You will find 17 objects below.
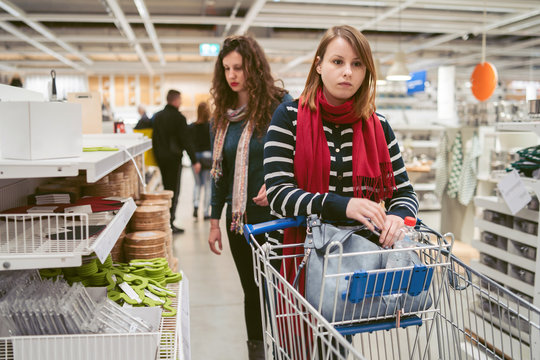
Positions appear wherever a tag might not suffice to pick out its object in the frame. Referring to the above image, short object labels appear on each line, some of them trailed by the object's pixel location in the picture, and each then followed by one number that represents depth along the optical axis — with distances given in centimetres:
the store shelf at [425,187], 879
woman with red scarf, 155
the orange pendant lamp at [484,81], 802
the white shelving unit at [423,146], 876
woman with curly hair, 243
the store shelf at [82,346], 146
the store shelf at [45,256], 146
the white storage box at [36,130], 146
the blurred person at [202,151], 782
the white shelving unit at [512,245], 289
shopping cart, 124
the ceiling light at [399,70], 893
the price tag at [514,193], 305
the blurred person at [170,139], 644
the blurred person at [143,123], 733
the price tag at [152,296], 216
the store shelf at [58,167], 145
